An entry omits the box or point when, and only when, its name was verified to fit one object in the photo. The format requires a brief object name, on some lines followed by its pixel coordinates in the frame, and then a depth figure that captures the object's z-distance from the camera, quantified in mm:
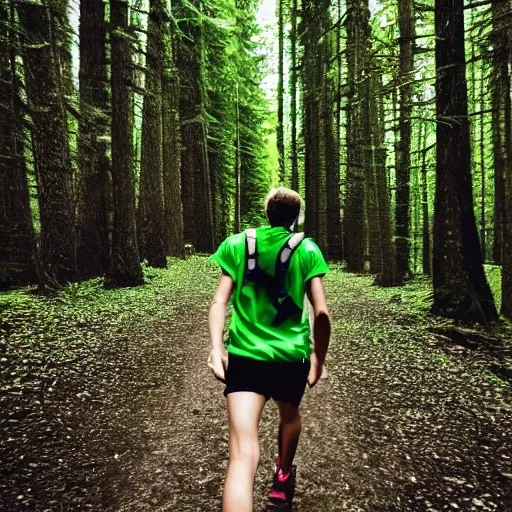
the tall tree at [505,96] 7000
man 2125
